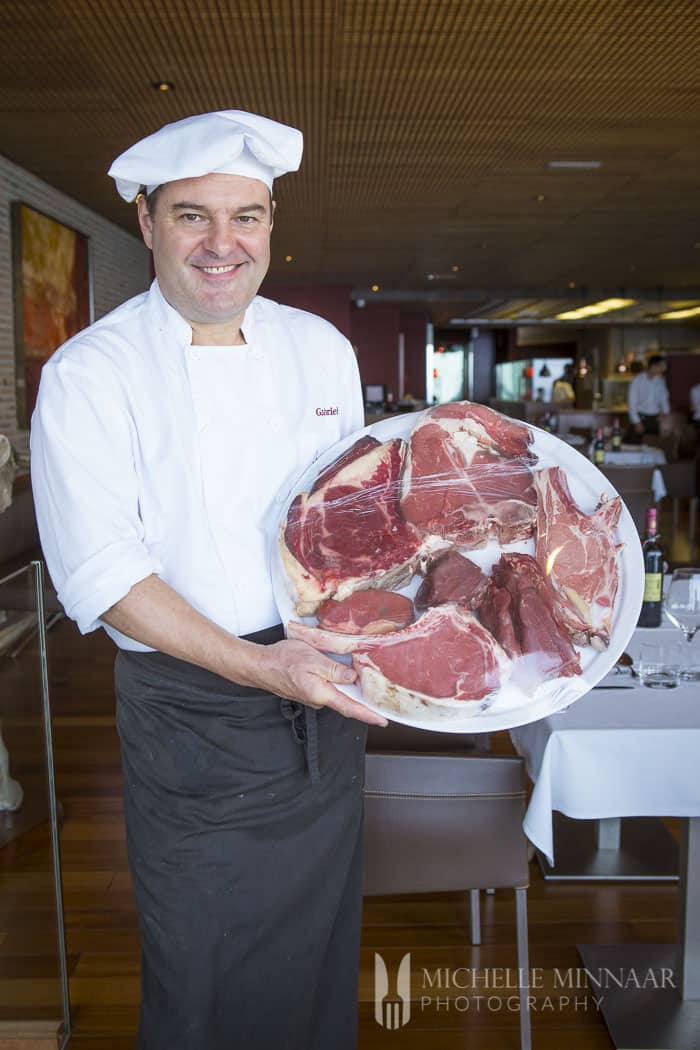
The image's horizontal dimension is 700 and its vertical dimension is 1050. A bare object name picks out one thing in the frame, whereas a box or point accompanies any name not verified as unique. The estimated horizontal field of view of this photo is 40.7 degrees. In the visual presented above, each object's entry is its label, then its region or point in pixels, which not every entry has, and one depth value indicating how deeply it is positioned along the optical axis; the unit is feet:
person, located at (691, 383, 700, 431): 40.55
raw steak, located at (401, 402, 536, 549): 4.00
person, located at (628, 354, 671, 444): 36.63
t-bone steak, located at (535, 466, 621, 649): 4.00
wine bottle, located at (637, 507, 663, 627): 8.25
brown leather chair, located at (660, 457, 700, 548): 27.35
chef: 4.00
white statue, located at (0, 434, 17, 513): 7.27
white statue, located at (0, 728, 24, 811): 7.44
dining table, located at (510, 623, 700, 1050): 6.02
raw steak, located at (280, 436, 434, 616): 3.99
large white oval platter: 3.84
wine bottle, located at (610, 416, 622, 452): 27.61
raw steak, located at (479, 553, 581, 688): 3.84
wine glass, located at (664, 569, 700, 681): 7.48
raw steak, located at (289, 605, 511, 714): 3.81
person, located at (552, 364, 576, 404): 62.03
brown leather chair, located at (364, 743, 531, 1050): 6.24
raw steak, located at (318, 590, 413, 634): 3.93
